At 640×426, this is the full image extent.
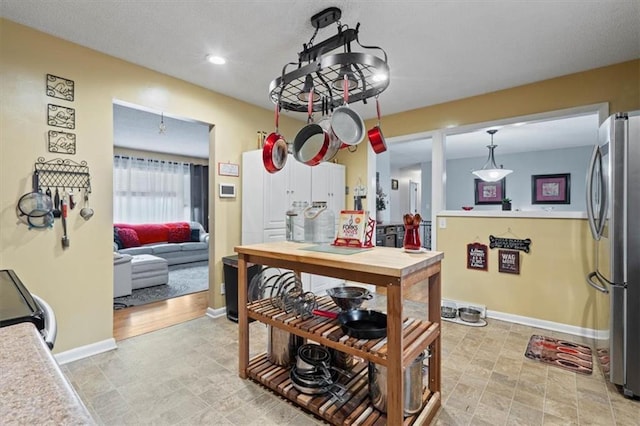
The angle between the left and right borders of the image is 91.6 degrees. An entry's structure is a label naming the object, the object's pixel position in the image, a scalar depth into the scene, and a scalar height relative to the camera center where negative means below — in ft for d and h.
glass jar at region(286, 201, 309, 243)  7.89 -0.39
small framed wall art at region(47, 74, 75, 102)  7.47 +3.06
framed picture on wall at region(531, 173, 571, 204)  20.01 +1.50
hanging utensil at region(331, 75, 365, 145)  5.55 +1.57
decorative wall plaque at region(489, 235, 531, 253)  10.44 -1.10
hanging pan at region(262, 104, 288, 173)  6.17 +1.20
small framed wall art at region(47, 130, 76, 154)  7.50 +1.73
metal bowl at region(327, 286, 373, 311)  6.16 -1.70
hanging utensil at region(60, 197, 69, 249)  7.64 -0.25
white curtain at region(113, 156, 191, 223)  21.31 +1.58
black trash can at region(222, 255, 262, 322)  10.50 -2.39
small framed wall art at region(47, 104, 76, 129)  7.47 +2.36
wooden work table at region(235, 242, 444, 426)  4.57 -1.96
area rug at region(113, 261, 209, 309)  12.77 -3.61
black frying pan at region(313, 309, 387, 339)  5.93 -2.09
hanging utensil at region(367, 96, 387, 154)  6.03 +1.42
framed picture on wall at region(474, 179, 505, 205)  22.39 +1.47
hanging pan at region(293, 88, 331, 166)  5.85 +1.34
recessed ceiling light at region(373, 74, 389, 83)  5.39 +2.37
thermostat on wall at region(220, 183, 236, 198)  11.19 +0.81
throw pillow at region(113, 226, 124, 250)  18.89 -1.68
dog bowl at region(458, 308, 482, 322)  10.39 -3.48
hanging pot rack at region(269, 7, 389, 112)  4.99 +2.46
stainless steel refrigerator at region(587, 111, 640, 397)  6.12 -0.68
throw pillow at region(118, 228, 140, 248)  19.26 -1.57
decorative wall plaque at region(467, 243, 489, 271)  11.28 -1.63
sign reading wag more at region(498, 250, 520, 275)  10.61 -1.72
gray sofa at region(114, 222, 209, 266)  19.17 -2.42
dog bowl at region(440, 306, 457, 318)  10.89 -3.55
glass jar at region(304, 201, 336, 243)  7.09 -0.28
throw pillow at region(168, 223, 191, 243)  21.97 -1.46
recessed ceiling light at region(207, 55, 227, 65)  8.50 +4.24
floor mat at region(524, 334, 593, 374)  7.55 -3.73
